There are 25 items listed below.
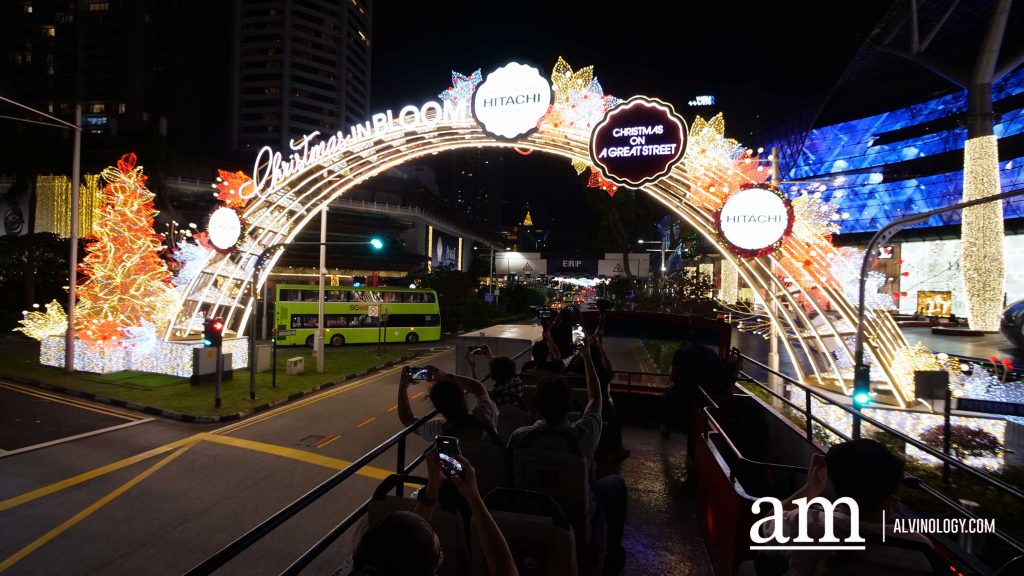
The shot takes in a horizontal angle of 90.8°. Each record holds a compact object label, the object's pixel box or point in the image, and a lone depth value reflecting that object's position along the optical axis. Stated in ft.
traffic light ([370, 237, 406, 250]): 178.55
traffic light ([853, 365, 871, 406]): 33.37
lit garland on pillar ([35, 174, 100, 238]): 147.43
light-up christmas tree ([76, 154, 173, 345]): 57.11
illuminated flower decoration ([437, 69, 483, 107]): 46.50
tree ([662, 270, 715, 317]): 63.25
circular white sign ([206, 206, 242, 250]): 54.08
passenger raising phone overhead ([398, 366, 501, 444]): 13.32
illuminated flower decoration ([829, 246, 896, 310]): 42.65
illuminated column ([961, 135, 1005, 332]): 74.43
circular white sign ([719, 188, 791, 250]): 33.40
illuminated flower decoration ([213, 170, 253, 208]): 54.08
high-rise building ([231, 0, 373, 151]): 327.26
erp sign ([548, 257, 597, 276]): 158.20
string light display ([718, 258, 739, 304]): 113.80
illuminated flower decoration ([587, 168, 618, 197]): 40.73
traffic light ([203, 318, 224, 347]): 46.24
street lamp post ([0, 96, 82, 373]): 54.39
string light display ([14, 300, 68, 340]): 61.16
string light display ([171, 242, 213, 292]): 57.47
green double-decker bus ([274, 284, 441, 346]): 93.97
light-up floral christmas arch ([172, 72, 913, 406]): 41.81
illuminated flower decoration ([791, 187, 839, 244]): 40.88
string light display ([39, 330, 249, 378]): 57.21
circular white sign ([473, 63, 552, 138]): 41.83
